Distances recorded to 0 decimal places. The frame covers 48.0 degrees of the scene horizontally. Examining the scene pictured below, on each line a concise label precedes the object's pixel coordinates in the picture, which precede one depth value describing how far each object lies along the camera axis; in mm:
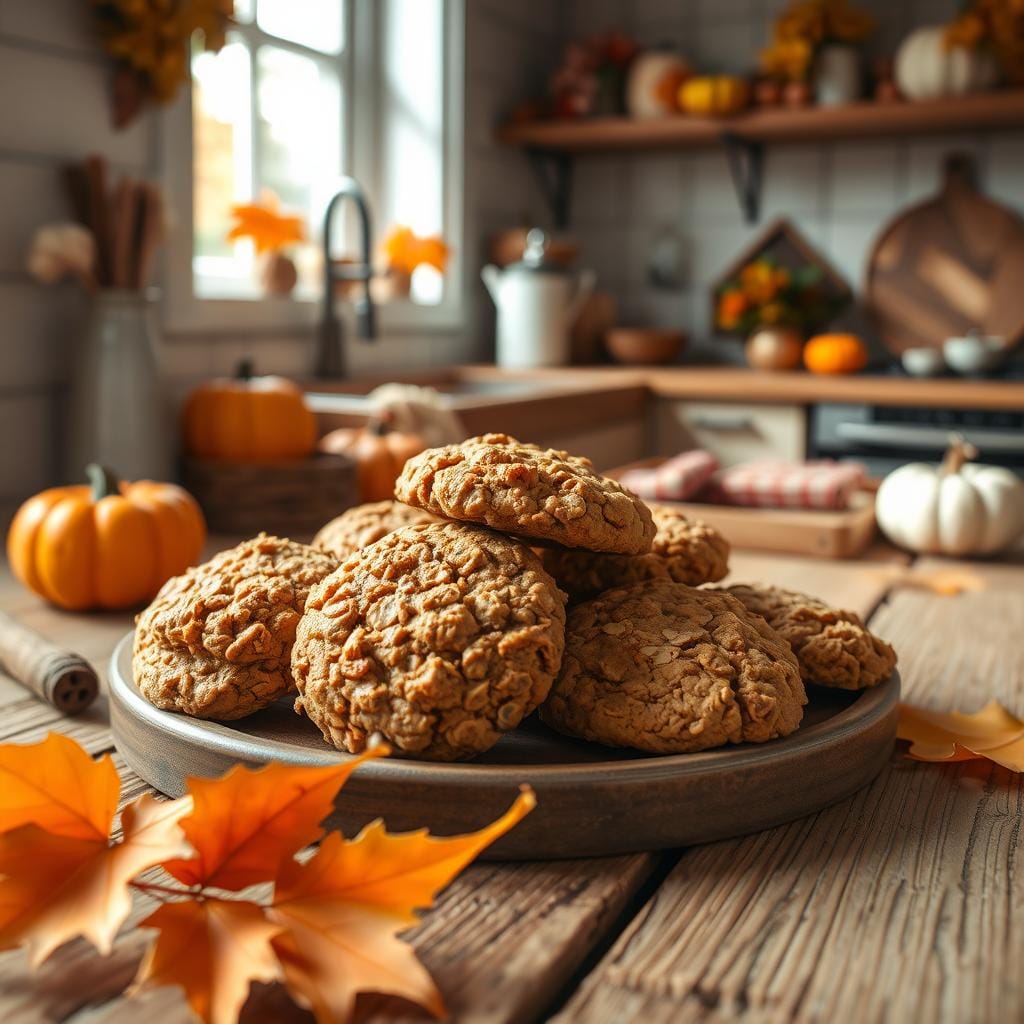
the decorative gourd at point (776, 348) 3307
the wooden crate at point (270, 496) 1592
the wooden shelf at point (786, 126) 2963
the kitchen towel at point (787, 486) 1449
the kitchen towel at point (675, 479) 1490
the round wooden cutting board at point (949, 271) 3289
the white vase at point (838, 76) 3141
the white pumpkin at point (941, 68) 2949
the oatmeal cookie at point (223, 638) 564
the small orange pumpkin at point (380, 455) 1790
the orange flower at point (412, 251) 2916
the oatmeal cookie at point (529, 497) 548
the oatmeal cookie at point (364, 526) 691
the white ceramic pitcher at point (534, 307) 3160
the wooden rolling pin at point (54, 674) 748
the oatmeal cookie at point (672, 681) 528
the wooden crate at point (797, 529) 1338
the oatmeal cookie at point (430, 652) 501
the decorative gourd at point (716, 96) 3164
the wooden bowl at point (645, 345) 3395
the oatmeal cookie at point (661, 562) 650
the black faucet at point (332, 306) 2450
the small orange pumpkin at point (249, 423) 1763
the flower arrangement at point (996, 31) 2891
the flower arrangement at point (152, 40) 1968
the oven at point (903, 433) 2738
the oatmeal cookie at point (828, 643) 620
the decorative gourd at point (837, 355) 3129
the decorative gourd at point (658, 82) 3328
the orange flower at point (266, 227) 2479
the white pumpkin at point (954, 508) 1323
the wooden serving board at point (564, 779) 498
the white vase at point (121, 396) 1731
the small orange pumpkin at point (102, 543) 1125
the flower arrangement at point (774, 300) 3359
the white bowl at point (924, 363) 3035
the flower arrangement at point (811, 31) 3145
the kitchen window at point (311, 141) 2438
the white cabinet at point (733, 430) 2965
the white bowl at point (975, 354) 3018
